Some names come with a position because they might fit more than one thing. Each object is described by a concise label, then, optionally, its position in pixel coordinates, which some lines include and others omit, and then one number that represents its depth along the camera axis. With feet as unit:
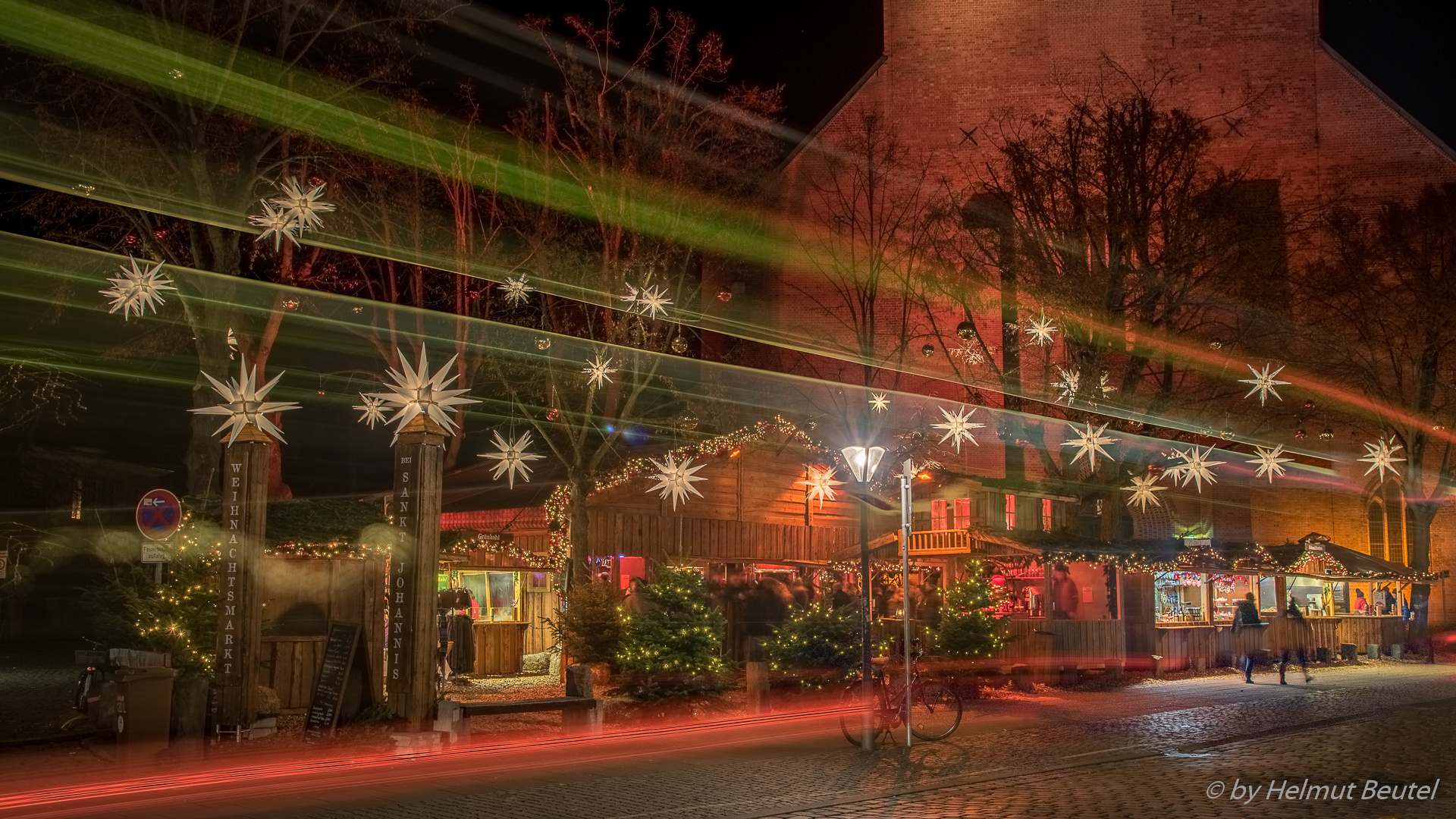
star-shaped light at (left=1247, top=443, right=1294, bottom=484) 75.31
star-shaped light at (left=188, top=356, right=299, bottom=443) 46.57
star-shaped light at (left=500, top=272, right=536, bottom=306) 78.84
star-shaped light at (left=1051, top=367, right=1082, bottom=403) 79.56
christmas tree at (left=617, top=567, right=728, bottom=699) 54.24
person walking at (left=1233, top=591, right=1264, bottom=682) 73.45
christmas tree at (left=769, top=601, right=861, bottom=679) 58.23
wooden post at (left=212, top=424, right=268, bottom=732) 45.50
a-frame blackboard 45.14
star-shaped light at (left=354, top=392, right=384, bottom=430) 67.46
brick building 113.60
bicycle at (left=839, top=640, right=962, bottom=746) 46.11
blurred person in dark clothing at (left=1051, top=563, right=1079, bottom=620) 74.69
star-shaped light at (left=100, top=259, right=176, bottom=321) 52.65
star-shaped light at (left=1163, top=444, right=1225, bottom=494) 73.92
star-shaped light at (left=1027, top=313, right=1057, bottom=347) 79.15
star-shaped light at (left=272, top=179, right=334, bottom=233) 54.39
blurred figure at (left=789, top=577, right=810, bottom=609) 75.25
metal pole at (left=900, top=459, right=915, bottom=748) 44.27
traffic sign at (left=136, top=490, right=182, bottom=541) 46.01
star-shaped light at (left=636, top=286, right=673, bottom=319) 75.87
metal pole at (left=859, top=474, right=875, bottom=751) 44.80
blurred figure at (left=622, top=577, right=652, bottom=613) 57.82
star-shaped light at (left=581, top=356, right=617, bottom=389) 73.26
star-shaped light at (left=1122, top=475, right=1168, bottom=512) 76.48
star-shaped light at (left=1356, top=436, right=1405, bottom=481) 97.62
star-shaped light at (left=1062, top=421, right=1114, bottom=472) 71.72
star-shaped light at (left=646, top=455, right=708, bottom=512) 71.77
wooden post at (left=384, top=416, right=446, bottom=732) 44.78
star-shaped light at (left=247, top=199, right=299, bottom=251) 53.11
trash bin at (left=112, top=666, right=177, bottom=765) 42.01
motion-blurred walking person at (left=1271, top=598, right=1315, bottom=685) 84.24
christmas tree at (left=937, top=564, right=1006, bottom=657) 63.31
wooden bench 45.73
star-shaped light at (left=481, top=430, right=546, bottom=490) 69.05
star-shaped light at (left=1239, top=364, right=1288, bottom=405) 73.47
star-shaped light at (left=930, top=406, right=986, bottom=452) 81.97
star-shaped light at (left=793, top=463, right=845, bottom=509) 82.69
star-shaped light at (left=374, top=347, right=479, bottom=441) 46.24
